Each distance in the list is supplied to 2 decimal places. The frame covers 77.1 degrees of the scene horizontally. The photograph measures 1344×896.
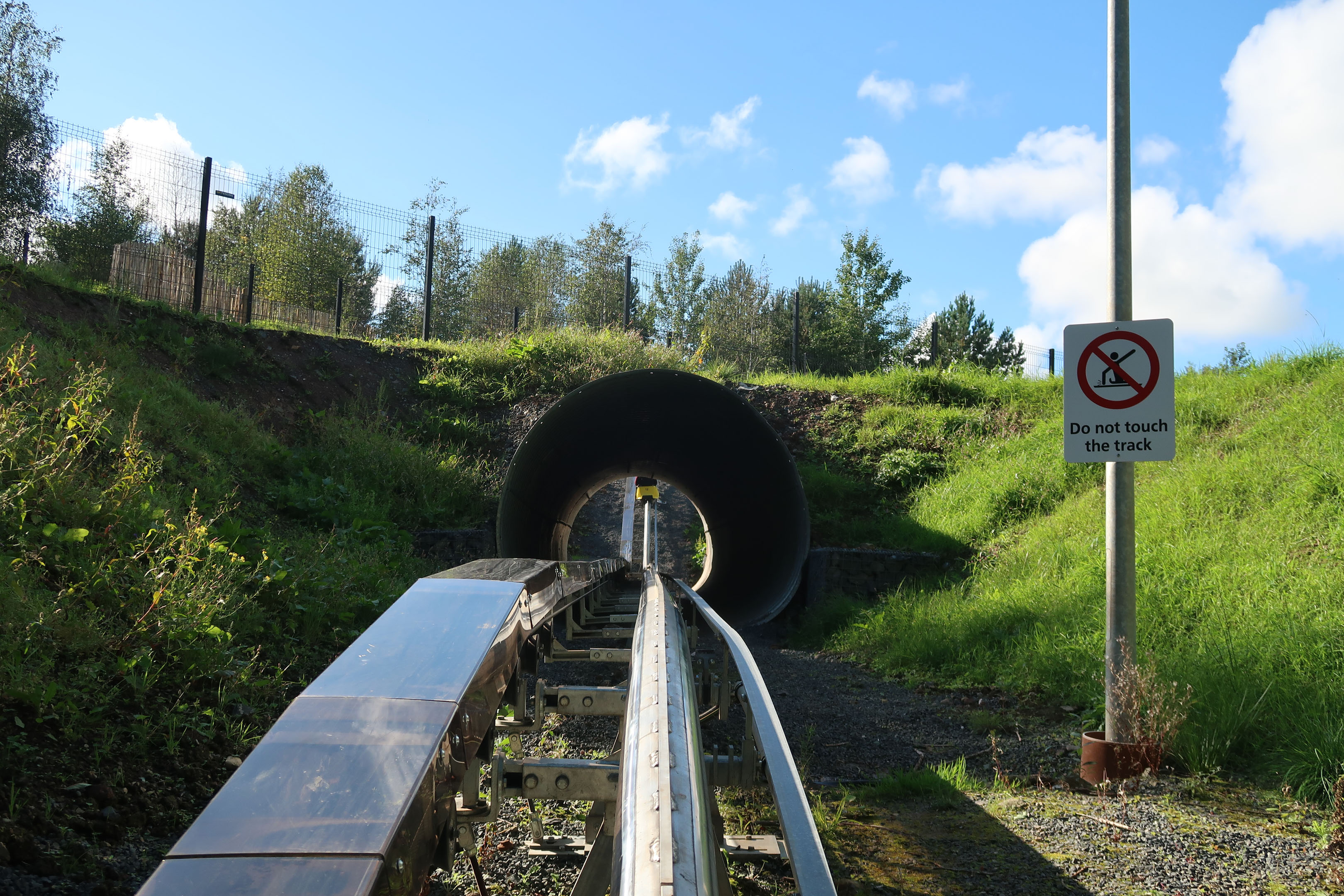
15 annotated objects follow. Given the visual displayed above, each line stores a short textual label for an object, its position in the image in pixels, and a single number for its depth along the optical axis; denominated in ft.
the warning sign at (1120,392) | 13.91
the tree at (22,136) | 69.87
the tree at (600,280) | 87.35
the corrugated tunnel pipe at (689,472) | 26.45
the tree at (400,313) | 76.79
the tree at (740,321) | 114.32
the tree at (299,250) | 103.91
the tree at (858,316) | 111.75
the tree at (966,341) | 88.89
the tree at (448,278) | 100.68
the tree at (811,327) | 112.78
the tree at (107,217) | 64.54
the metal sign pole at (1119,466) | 14.14
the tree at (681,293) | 136.15
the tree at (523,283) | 57.72
